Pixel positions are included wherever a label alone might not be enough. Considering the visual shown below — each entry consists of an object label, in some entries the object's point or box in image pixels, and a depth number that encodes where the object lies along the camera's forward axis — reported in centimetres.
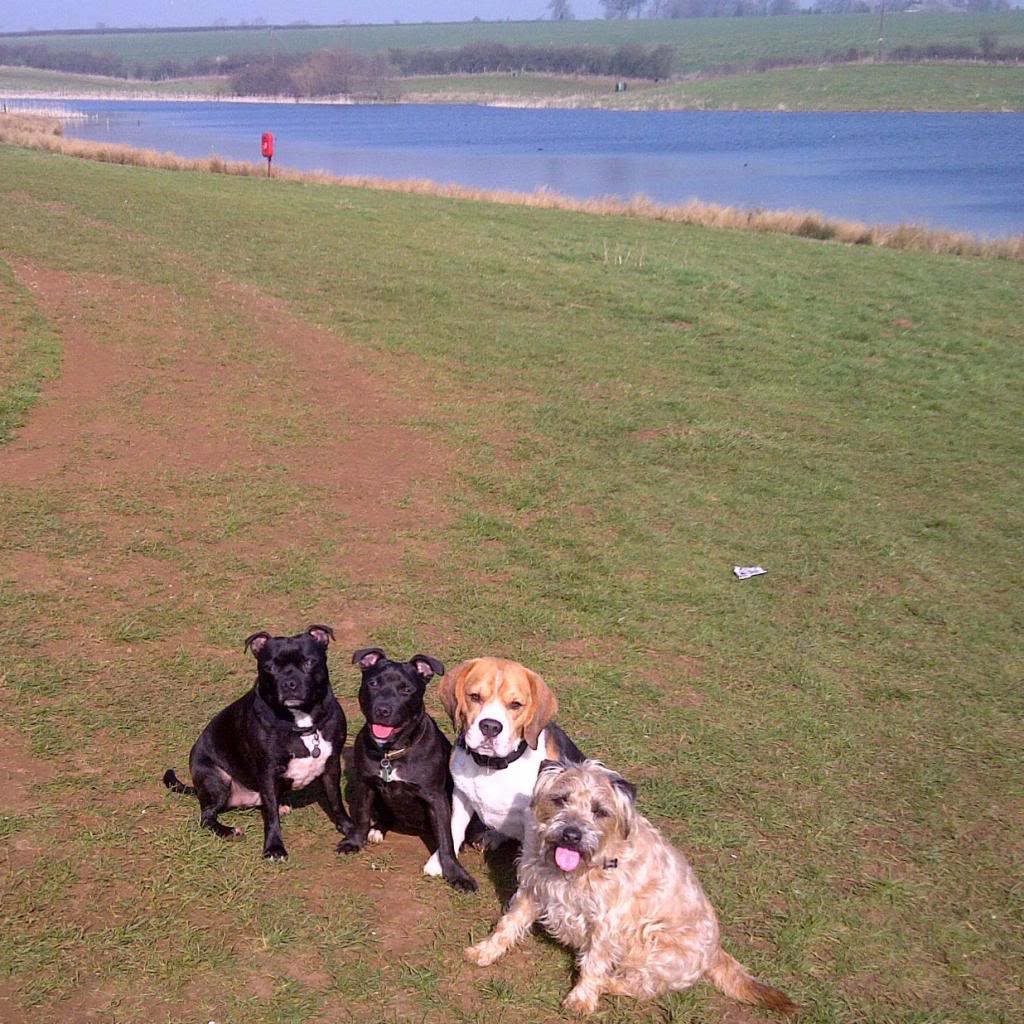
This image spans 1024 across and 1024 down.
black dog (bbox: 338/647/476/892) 450
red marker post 2988
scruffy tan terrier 385
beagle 432
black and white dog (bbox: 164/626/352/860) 459
